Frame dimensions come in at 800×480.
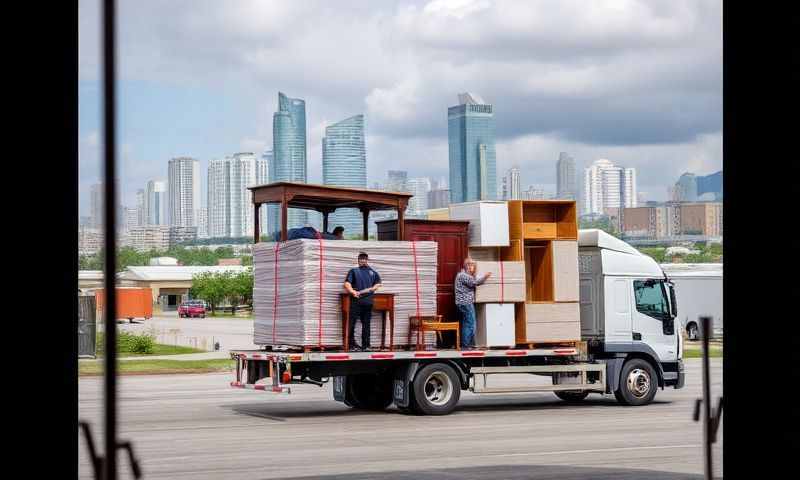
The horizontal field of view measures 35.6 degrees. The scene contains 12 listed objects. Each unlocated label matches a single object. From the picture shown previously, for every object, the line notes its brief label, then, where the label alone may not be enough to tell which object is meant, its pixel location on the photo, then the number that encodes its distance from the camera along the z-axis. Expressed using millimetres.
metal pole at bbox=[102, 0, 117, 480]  4234
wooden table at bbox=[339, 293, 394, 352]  20281
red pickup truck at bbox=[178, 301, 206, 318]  121875
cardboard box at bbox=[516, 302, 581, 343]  22219
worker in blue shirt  20219
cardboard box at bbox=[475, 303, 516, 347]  21766
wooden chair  21156
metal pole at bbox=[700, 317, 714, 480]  5188
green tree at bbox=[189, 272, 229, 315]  138375
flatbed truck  21000
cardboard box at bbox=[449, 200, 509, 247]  22297
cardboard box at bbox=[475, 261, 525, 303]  21891
